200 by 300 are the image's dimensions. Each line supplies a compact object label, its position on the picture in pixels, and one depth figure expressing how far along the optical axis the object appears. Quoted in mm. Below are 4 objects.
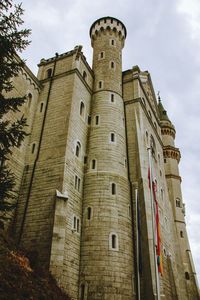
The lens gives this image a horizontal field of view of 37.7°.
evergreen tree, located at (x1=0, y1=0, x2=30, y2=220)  11666
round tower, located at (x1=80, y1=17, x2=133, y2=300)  20531
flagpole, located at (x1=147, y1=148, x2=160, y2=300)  16219
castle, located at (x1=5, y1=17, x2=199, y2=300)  20438
